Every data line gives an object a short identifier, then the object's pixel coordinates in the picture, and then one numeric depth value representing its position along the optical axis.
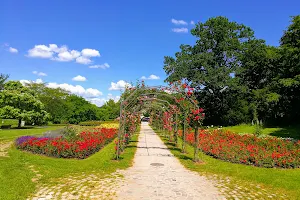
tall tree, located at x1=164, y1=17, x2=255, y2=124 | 33.38
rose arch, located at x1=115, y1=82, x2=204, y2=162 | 11.27
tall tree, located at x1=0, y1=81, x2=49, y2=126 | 28.81
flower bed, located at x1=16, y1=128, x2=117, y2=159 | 11.62
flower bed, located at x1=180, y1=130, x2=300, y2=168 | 10.74
